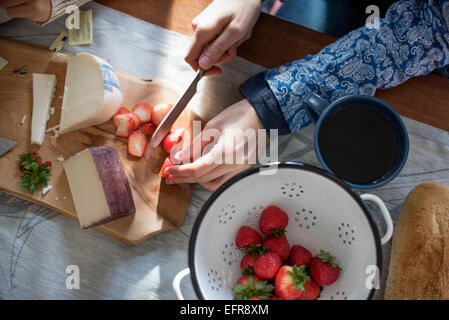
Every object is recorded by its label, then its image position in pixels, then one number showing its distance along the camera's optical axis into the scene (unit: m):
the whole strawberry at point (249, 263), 0.75
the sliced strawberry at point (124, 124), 0.95
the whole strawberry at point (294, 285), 0.70
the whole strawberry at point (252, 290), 0.71
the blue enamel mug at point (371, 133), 0.71
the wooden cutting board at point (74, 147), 0.95
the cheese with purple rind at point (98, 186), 0.89
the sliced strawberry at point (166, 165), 0.94
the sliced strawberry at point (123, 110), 0.99
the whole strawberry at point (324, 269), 0.73
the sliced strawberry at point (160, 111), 0.96
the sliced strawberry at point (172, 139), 0.95
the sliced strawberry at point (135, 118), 0.96
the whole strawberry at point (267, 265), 0.73
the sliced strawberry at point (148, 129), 0.98
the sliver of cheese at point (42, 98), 0.98
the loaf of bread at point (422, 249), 0.80
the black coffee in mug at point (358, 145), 0.73
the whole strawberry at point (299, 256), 0.77
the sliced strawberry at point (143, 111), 0.98
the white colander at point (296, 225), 0.63
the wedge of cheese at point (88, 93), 0.93
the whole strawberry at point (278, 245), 0.77
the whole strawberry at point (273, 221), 0.76
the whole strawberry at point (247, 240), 0.76
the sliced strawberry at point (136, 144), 0.96
